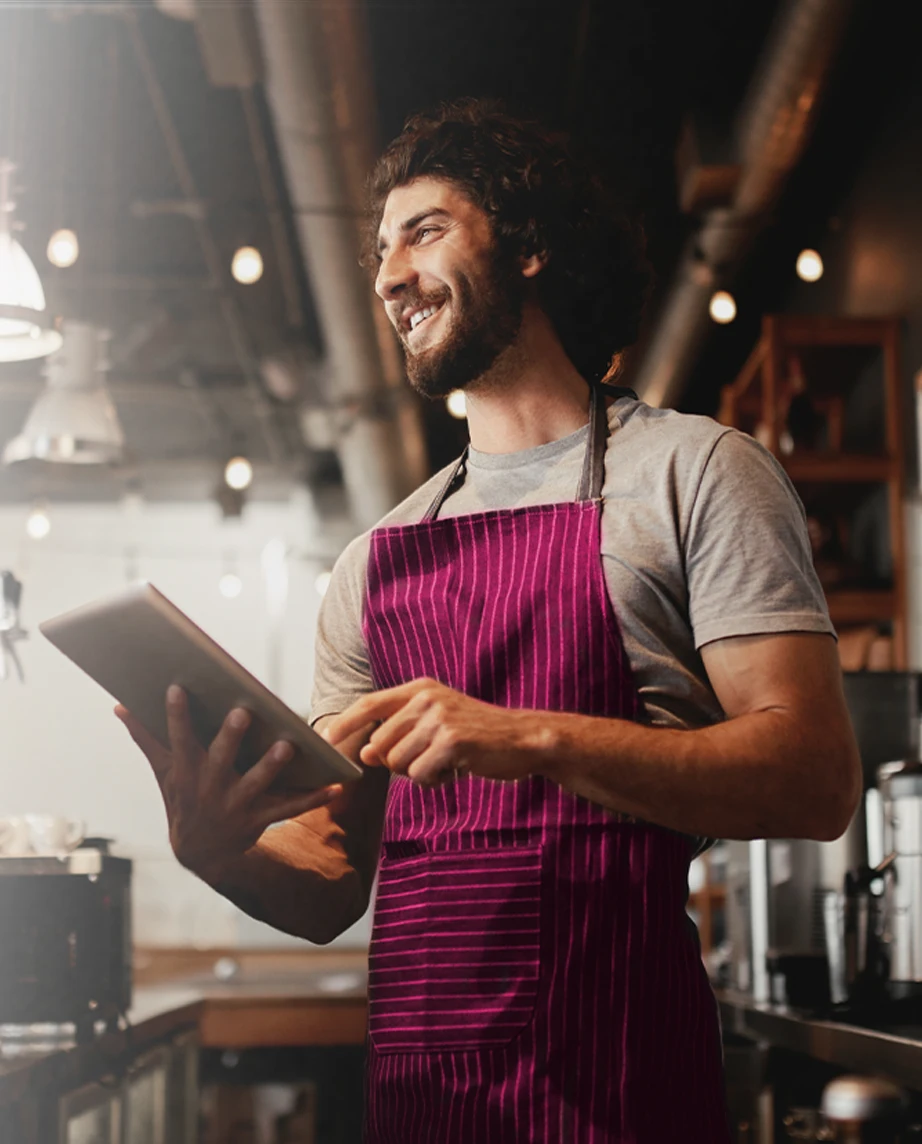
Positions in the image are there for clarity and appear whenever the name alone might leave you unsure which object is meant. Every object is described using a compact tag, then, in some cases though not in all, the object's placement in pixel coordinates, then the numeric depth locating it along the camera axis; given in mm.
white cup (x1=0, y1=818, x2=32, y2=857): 2838
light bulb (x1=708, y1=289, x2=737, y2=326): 5465
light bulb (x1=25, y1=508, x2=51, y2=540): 8500
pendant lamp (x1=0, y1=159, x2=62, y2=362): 3238
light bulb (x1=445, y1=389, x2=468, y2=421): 6551
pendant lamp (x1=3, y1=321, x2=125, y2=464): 4445
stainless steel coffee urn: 2270
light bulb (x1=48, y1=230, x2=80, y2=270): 4852
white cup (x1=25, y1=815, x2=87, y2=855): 2869
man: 1164
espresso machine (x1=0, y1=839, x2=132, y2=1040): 2598
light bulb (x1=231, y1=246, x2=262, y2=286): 5492
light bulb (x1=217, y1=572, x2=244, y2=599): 9594
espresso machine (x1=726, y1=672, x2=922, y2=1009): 2305
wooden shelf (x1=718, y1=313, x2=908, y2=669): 4328
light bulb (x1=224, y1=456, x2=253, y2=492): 7875
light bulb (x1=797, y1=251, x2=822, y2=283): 5023
